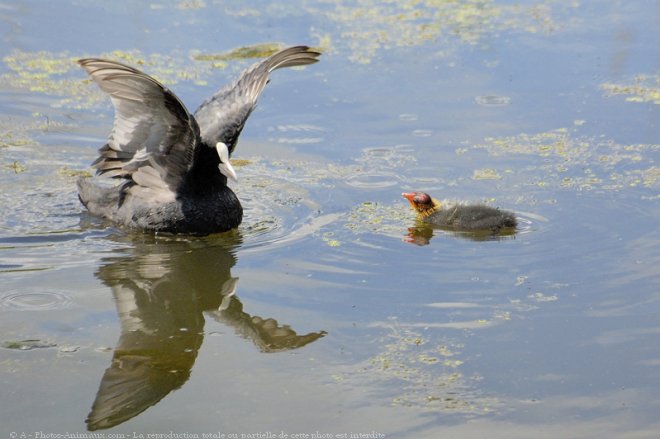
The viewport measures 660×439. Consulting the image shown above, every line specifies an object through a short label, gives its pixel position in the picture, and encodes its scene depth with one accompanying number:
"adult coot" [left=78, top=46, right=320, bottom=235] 14.02
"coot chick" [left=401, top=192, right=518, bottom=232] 13.75
